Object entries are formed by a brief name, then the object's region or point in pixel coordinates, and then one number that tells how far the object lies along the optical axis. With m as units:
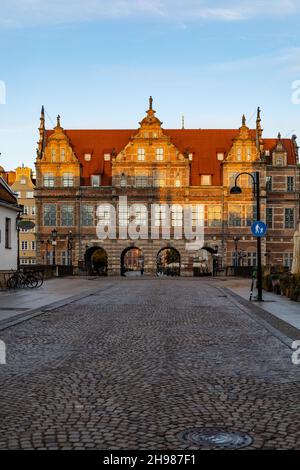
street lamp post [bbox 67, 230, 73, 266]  66.19
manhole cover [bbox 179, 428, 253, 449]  5.80
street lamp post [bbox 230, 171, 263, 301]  24.39
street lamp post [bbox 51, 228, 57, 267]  54.68
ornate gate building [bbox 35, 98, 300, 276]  68.94
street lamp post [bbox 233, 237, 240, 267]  63.70
